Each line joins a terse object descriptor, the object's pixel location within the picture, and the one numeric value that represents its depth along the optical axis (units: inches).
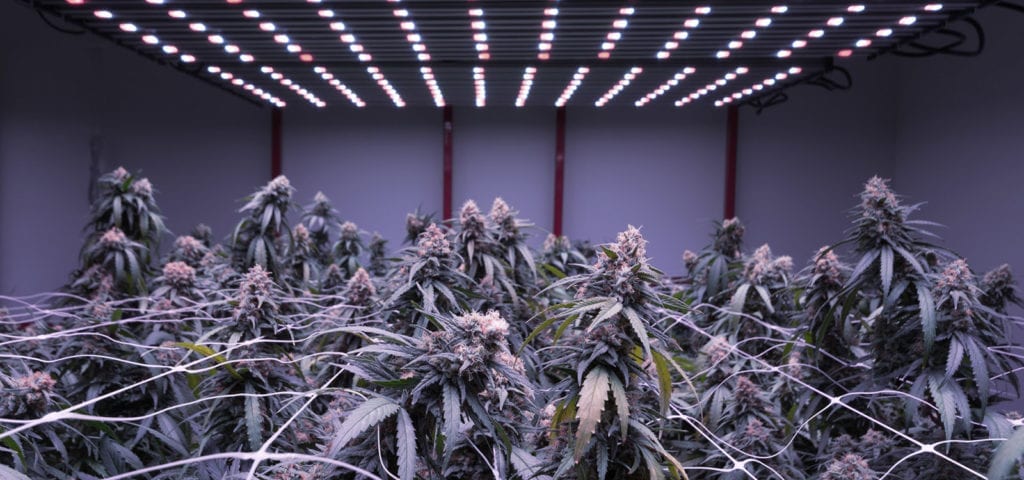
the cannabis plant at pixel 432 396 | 40.4
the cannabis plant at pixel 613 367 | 43.5
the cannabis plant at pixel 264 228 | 102.5
